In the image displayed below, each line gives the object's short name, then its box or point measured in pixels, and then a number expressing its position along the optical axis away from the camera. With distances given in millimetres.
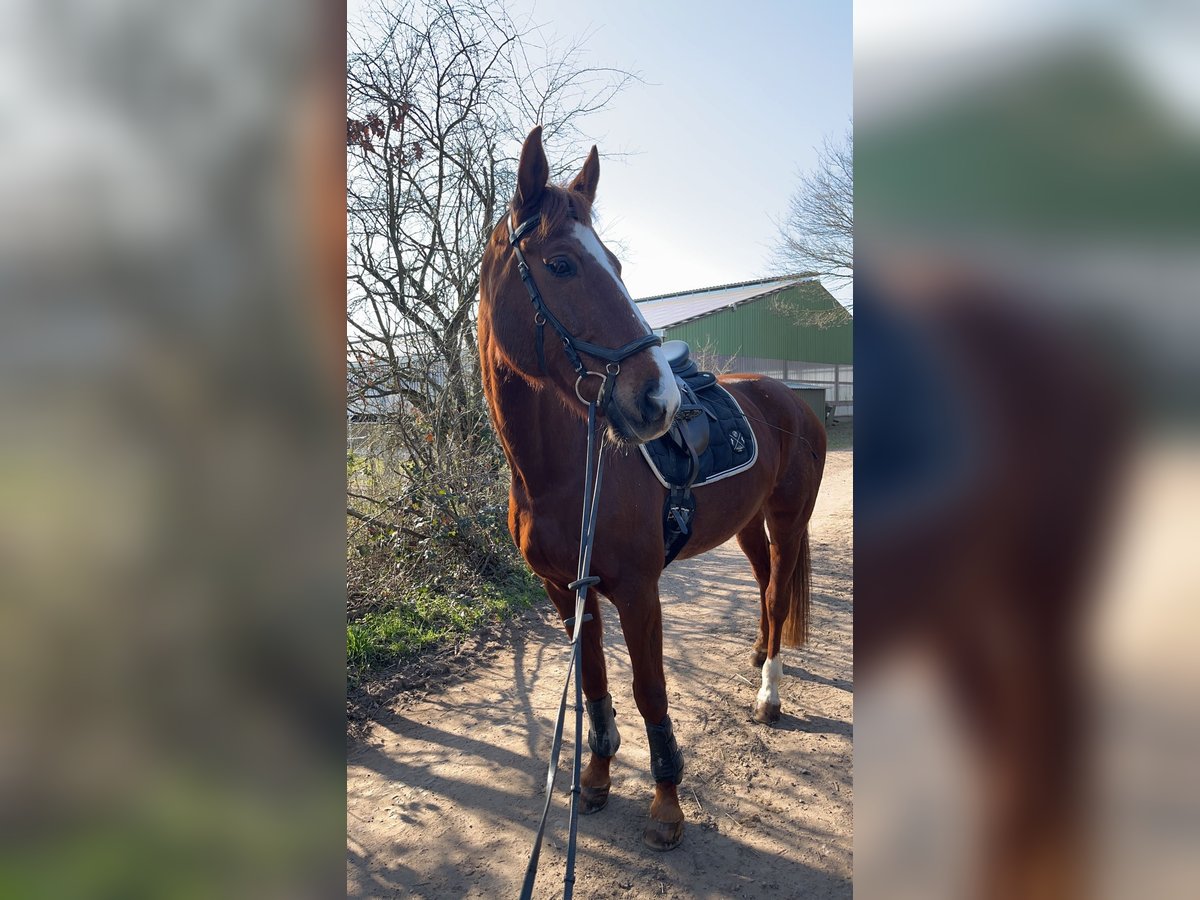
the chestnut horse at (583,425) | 2070
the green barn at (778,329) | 17969
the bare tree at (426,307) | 5594
